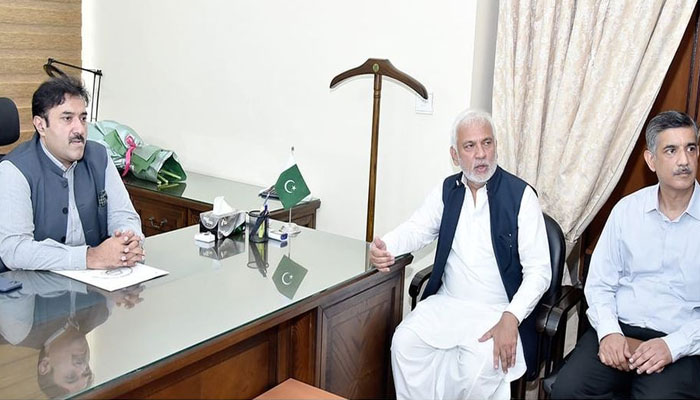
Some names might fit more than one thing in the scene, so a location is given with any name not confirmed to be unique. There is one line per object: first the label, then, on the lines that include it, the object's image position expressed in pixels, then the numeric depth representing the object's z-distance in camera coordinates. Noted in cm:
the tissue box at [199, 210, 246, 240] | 279
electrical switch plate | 326
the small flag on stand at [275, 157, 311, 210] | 293
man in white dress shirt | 229
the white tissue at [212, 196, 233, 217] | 283
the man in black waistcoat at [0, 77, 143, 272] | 237
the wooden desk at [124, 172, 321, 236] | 359
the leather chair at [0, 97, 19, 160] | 289
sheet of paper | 225
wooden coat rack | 306
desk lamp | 468
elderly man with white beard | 252
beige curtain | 278
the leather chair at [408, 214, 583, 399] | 261
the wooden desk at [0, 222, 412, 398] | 184
